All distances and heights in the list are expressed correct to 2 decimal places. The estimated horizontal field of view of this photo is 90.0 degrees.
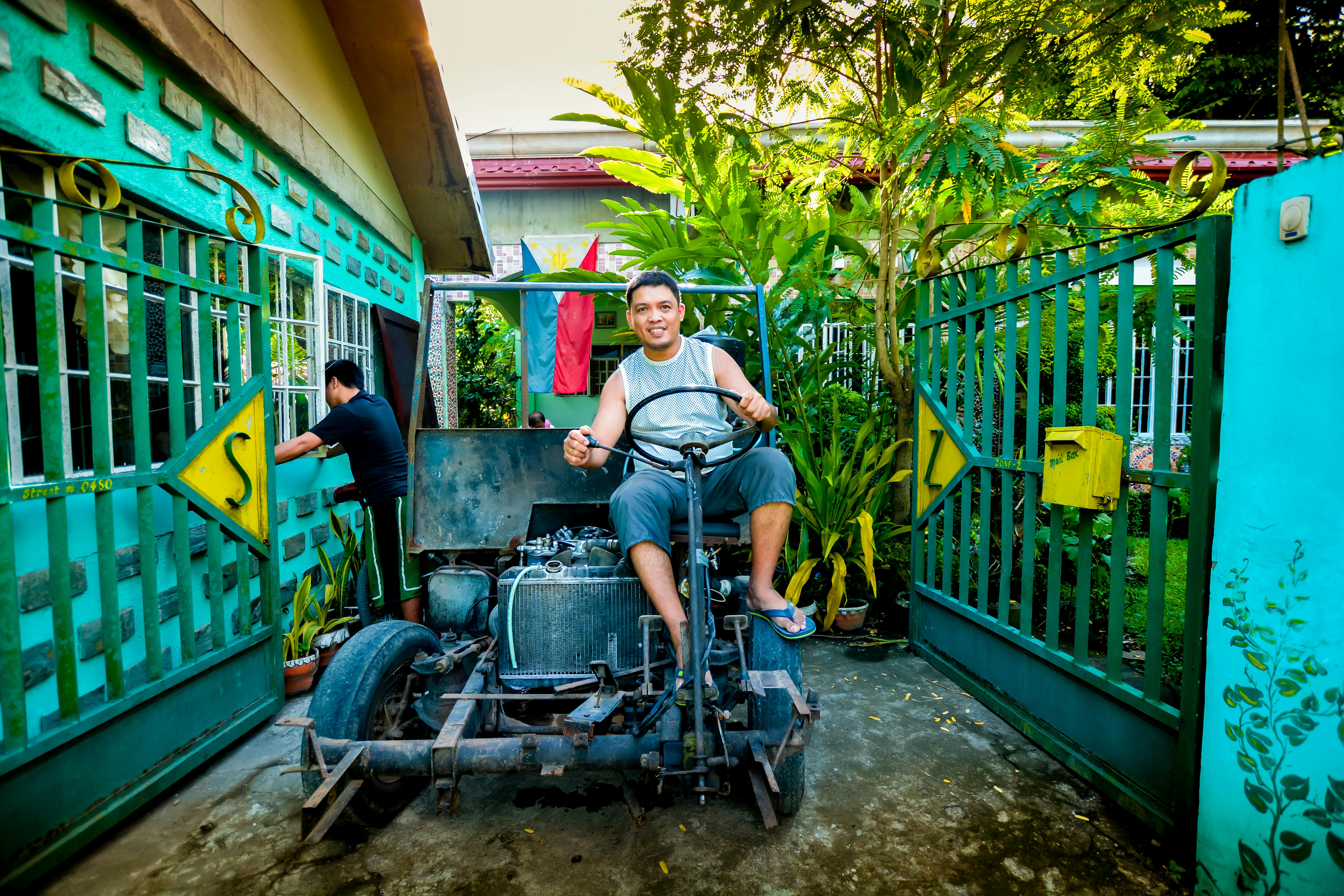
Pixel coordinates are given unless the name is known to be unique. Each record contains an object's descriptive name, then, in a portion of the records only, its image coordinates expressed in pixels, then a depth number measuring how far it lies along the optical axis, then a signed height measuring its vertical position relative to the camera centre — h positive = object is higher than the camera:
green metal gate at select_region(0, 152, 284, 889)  2.10 -0.45
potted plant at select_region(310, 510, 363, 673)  3.77 -1.23
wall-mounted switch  1.72 +0.49
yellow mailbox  2.44 -0.22
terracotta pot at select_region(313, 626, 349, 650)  3.75 -1.32
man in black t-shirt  4.05 -0.45
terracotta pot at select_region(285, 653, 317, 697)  3.46 -1.39
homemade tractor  2.05 -1.00
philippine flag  6.91 +0.68
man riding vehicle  2.50 -0.22
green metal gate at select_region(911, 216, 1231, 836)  2.11 -0.53
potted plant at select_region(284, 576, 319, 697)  3.48 -1.33
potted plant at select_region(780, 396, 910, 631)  4.35 -0.70
